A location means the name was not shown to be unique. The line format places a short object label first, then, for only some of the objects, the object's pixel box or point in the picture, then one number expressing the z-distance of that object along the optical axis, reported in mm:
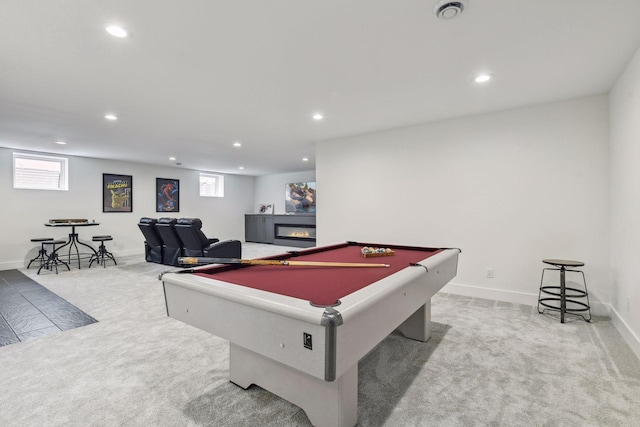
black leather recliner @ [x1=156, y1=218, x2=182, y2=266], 5355
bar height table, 5557
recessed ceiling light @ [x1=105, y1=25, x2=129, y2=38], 1958
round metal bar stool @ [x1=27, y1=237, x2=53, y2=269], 5440
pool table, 1095
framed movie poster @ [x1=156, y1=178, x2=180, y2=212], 8047
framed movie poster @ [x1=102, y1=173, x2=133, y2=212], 7059
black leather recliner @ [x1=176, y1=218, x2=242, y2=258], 5004
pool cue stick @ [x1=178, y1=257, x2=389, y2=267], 1867
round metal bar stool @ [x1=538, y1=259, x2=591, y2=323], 2979
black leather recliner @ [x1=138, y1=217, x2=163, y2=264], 5758
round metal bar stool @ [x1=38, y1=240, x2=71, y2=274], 5374
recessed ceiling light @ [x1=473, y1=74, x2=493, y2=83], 2703
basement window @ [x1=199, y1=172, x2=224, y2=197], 9320
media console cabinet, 8594
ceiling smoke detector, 1723
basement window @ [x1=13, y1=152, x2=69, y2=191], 5906
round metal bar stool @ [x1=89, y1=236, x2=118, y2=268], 6030
